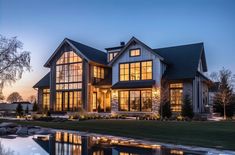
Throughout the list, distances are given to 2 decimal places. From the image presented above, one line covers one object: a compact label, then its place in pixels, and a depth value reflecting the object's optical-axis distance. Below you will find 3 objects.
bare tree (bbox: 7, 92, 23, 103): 85.38
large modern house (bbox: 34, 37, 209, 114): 27.22
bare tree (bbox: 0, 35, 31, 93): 20.67
